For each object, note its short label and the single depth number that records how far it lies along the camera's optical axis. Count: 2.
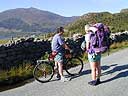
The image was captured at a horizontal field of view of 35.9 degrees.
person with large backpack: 5.70
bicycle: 6.20
